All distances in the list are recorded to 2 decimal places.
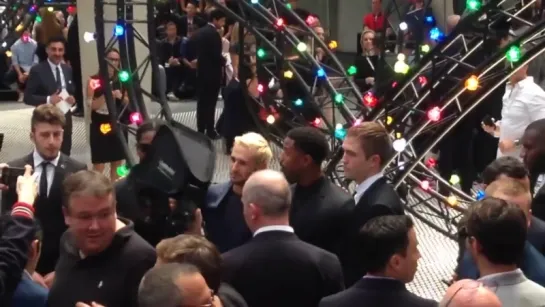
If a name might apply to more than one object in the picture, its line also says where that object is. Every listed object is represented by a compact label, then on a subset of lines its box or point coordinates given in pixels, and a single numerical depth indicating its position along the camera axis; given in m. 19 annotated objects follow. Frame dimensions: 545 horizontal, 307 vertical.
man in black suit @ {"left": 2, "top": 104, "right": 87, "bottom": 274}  4.69
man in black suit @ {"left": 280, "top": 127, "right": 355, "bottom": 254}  4.27
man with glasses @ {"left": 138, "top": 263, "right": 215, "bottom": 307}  2.63
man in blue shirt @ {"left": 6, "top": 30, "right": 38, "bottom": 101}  13.55
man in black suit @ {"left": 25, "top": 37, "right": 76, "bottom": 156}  8.64
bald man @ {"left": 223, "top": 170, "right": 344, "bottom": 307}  3.57
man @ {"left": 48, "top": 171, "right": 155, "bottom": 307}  3.38
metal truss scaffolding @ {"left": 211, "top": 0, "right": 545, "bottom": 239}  6.69
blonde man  4.51
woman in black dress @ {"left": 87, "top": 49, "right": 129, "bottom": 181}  8.10
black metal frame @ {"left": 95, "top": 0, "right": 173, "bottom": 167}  7.70
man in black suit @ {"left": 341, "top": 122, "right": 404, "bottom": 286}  4.18
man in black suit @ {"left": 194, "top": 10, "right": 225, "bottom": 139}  10.94
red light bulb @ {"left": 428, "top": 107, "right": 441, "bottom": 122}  6.67
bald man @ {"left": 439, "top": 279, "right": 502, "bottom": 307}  2.58
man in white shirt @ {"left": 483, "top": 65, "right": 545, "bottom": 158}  6.83
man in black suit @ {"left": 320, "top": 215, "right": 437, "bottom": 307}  3.12
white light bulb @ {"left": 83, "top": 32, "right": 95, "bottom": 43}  8.82
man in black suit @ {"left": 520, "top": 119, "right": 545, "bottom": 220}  4.84
